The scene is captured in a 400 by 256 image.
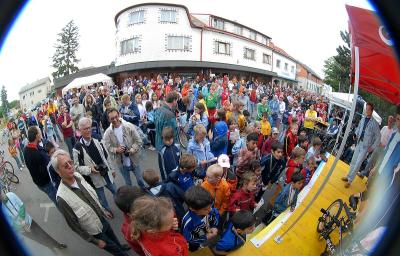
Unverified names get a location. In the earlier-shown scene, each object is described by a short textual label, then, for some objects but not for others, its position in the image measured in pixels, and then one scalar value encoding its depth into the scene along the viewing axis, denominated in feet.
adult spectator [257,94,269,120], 16.89
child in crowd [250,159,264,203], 9.39
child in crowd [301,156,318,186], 8.02
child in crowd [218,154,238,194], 8.39
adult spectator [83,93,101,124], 9.36
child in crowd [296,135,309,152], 12.65
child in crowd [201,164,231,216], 7.07
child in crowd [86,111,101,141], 8.65
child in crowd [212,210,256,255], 4.84
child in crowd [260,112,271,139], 14.43
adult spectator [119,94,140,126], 9.45
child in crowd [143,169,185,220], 6.03
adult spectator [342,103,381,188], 6.98
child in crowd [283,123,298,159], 12.76
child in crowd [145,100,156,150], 8.79
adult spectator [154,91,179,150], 8.51
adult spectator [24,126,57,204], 5.92
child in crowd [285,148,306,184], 9.76
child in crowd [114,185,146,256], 5.32
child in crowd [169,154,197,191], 6.98
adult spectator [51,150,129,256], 5.46
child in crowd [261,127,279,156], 12.11
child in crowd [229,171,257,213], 7.89
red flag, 3.82
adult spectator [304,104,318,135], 16.01
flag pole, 4.31
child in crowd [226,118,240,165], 12.59
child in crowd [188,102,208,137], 11.80
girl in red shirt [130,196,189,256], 4.23
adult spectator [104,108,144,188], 6.66
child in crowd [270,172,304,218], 6.85
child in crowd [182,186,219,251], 5.25
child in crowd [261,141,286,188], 10.52
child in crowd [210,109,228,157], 11.12
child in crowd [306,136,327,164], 10.34
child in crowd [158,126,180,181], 7.09
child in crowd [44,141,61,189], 6.79
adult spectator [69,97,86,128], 8.10
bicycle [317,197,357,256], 4.84
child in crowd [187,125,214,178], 9.41
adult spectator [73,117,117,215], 7.03
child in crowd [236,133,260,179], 10.68
